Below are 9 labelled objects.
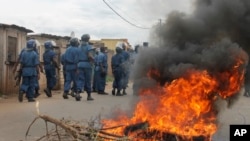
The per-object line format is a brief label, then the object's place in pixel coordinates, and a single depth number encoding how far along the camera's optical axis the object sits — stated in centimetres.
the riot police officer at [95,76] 1788
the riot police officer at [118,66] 1714
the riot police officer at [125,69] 1707
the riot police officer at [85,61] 1398
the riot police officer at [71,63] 1403
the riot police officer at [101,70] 1744
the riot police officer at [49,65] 1532
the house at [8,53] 1567
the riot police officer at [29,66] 1293
